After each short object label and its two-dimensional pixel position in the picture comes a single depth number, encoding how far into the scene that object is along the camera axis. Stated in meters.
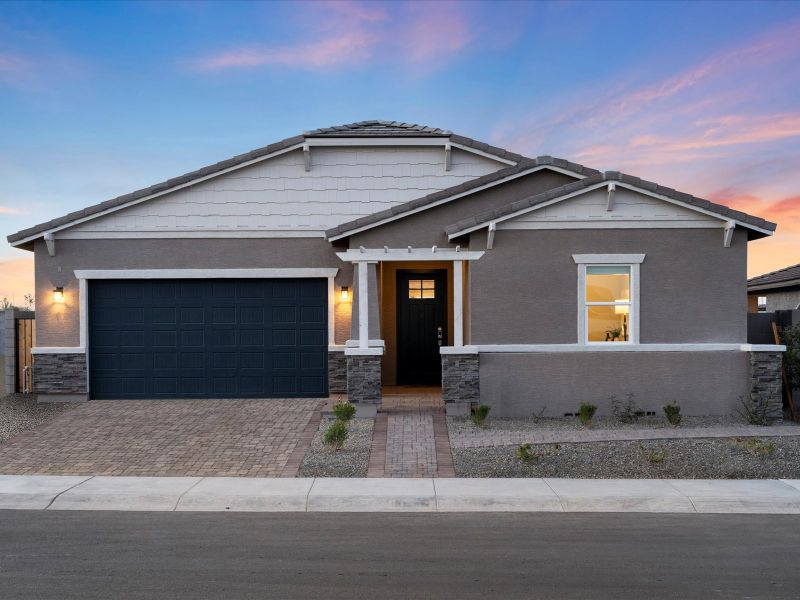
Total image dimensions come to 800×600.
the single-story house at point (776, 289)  18.66
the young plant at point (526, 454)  8.75
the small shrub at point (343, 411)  10.78
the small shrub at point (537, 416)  11.57
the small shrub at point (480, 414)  10.93
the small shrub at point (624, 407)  11.62
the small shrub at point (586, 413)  11.09
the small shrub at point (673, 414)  11.10
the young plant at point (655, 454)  8.80
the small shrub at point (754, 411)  11.37
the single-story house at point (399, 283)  11.74
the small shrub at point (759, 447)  9.04
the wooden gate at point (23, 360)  14.35
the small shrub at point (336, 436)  9.44
